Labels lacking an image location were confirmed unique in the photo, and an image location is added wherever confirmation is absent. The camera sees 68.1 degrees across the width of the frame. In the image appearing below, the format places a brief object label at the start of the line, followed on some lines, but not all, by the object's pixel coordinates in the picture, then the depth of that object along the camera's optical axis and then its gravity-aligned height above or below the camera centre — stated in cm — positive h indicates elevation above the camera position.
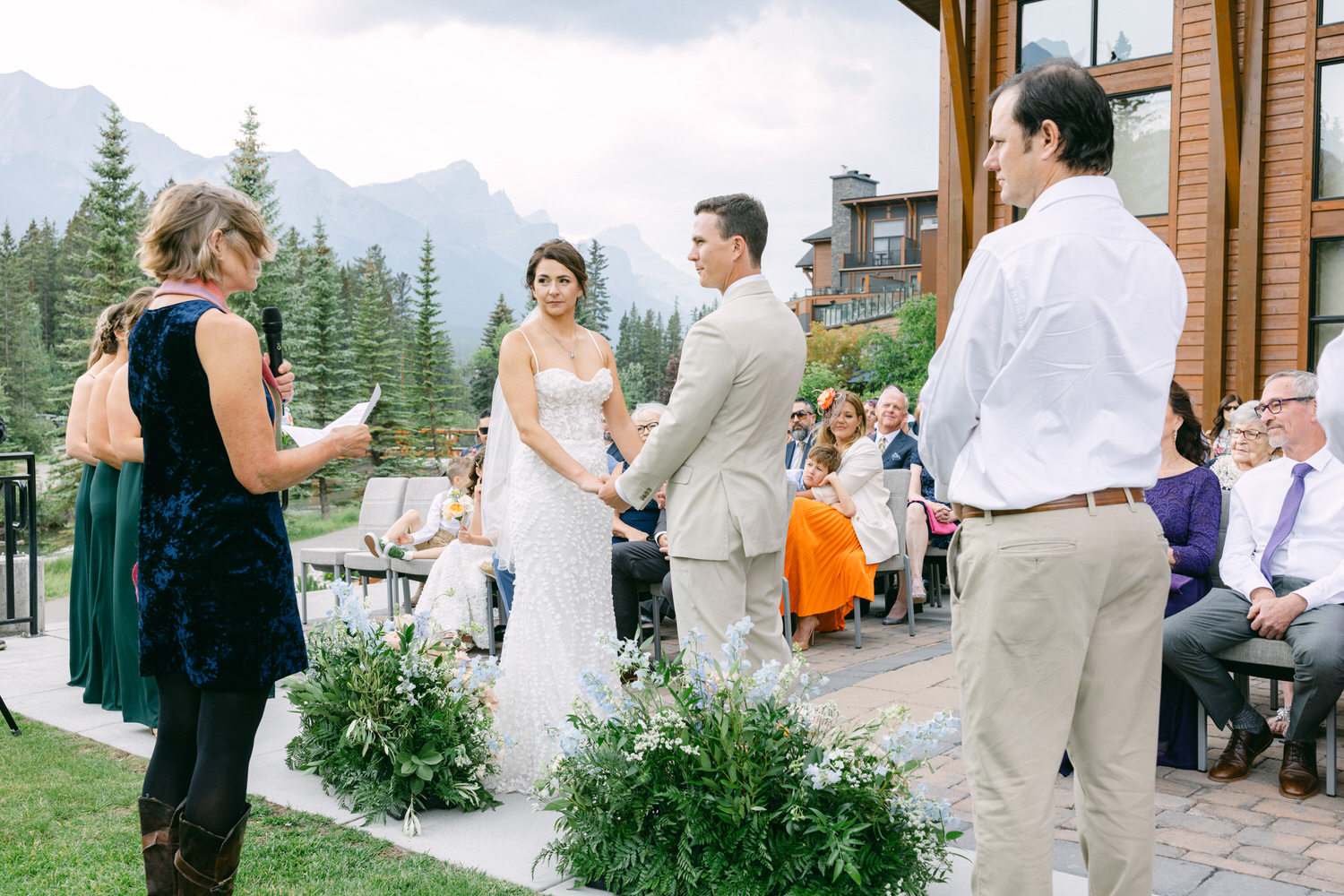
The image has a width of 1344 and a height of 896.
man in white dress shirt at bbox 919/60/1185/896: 207 -4
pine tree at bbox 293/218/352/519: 3616 +277
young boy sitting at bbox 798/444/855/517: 745 -36
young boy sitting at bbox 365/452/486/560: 757 -80
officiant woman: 240 -28
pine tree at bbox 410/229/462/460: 4453 +314
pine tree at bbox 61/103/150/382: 3325 +674
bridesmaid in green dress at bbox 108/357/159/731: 462 -81
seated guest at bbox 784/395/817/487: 898 -13
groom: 329 -4
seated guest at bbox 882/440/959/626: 811 -84
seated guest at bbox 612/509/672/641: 638 -93
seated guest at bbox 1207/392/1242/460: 879 +1
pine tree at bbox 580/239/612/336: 7381 +1138
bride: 421 -38
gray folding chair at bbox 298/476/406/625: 846 -78
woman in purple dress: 461 -36
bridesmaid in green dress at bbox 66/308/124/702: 511 -29
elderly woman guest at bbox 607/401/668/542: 692 -68
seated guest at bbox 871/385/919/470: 883 -3
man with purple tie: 399 -69
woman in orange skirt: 700 -90
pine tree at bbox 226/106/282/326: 3192 +807
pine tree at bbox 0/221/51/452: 3838 +318
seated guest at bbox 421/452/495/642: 709 -113
